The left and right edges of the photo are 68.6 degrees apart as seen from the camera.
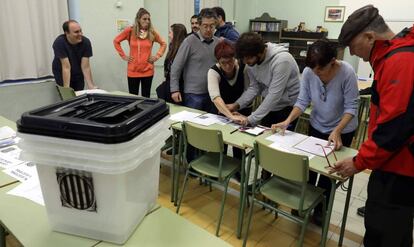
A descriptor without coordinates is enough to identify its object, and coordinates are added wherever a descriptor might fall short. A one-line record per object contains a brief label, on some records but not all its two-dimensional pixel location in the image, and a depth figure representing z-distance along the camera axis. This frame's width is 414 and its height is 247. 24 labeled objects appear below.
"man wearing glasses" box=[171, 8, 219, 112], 2.81
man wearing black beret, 1.16
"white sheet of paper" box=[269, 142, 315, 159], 1.89
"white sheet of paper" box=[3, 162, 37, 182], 1.36
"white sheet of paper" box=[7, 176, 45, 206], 1.19
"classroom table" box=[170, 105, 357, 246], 1.72
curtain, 3.36
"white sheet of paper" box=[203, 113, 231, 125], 2.49
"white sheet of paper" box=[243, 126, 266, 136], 2.23
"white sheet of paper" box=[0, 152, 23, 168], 1.47
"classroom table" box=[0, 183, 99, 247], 0.94
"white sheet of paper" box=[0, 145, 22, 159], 1.59
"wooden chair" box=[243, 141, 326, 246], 1.73
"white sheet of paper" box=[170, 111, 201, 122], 2.57
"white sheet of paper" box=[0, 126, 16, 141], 1.80
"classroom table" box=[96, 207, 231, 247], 0.97
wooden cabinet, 6.41
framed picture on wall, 6.19
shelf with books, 6.74
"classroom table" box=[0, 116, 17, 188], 1.30
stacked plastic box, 0.77
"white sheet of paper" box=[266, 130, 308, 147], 2.05
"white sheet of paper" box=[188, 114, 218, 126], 2.46
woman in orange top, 3.91
